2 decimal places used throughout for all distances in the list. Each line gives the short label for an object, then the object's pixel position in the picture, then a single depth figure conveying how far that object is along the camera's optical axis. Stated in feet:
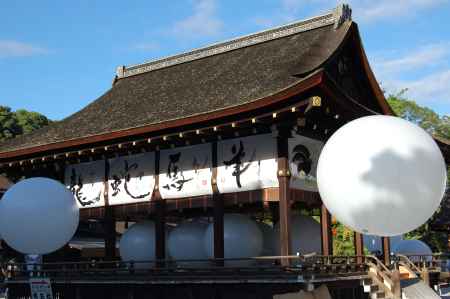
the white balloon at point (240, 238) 49.83
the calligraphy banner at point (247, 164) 48.49
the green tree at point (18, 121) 191.31
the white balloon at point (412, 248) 83.66
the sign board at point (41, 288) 38.40
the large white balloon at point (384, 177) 27.02
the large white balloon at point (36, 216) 37.22
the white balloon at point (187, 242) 52.90
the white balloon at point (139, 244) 55.83
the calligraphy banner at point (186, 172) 52.70
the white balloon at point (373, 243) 76.02
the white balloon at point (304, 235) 51.01
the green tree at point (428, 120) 131.44
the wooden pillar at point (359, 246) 55.21
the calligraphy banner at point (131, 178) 56.80
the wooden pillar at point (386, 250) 58.95
